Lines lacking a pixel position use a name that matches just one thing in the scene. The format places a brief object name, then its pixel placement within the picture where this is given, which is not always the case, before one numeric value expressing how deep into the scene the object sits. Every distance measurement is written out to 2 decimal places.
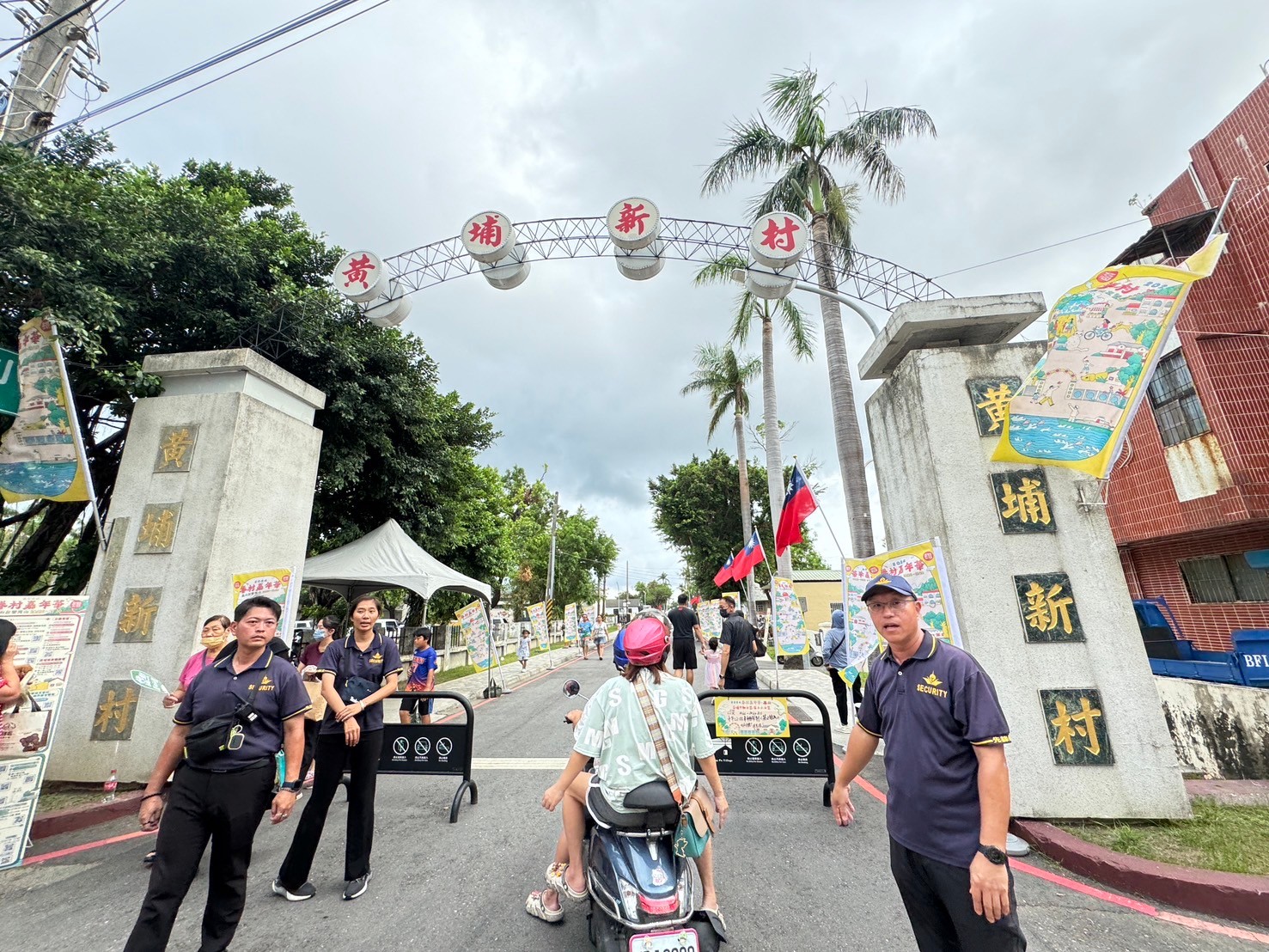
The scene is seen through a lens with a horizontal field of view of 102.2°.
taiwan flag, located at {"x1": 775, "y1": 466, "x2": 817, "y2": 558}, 8.96
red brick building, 8.95
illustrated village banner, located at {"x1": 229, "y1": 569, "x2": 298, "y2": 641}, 6.26
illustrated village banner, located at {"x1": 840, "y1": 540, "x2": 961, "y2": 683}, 4.56
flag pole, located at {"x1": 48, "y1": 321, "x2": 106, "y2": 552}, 5.82
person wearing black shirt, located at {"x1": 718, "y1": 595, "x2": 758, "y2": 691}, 6.53
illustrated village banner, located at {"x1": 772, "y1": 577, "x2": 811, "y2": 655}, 12.12
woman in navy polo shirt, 3.40
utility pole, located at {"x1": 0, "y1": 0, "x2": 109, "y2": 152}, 8.67
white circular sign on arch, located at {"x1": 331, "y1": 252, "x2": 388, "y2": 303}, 7.59
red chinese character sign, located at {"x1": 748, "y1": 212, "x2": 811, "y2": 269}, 7.11
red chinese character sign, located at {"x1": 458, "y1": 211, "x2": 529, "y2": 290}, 7.12
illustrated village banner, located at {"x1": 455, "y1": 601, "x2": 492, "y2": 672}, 11.52
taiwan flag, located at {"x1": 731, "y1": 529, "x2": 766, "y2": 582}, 14.35
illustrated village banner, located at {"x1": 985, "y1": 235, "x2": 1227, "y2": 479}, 3.94
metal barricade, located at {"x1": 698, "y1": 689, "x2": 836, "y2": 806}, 4.96
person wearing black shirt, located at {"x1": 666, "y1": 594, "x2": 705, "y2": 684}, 9.84
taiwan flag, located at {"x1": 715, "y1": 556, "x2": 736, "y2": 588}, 20.11
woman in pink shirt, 4.59
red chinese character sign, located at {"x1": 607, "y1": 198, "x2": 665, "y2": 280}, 7.05
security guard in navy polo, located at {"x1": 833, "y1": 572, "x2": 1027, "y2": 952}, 1.83
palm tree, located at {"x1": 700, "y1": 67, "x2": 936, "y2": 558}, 9.92
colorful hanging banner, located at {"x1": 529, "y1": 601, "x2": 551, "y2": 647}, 22.06
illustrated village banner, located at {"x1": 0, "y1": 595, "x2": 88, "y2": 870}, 3.94
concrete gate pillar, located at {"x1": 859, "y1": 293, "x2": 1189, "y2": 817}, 4.11
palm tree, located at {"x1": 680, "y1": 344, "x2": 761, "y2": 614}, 23.44
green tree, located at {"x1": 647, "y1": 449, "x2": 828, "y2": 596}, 29.30
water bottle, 5.36
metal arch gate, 7.48
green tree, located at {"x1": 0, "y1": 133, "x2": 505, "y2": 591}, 6.40
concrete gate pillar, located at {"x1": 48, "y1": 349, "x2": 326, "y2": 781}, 5.84
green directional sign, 6.20
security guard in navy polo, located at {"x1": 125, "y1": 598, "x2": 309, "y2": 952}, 2.47
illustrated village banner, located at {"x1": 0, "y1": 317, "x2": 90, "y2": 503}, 5.99
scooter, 2.16
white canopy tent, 9.77
